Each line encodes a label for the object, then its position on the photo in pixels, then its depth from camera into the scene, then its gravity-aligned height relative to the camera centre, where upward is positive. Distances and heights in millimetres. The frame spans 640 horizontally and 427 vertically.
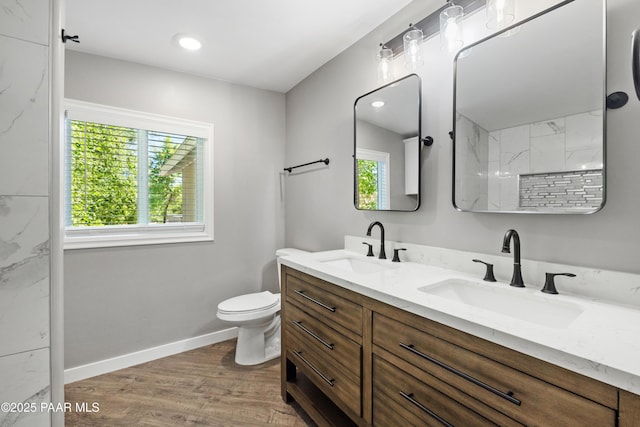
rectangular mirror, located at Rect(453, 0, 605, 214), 1093 +414
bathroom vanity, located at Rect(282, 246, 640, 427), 692 -498
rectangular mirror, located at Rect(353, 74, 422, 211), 1752 +427
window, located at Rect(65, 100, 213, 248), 2205 +279
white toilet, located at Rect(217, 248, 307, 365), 2236 -873
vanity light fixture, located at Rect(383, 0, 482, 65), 1594 +996
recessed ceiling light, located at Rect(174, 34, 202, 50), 2066 +1229
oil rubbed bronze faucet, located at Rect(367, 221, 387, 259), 1833 -180
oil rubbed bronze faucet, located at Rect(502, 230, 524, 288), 1198 -214
